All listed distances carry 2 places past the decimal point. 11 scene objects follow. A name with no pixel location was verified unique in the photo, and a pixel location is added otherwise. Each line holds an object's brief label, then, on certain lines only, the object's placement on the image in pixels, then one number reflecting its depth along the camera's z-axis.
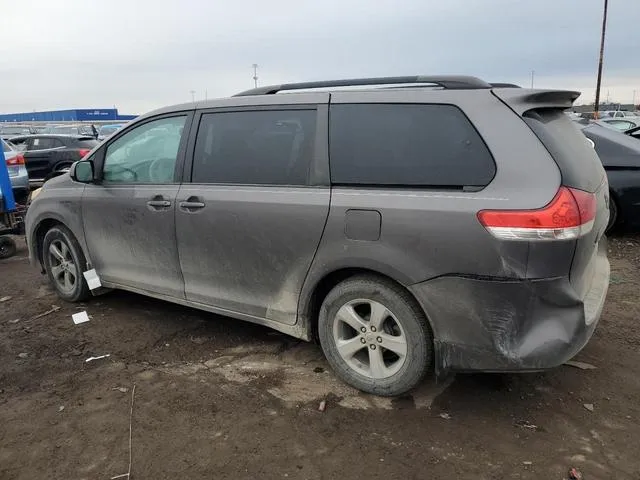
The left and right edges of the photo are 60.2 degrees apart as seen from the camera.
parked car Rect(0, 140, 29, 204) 9.44
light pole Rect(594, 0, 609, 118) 28.59
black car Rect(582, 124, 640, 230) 6.60
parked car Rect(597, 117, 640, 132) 13.91
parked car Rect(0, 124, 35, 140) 30.59
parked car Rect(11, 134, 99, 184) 14.16
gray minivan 2.67
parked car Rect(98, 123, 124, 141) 28.70
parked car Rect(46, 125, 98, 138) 29.04
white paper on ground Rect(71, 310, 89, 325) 4.62
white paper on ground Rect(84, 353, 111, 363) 3.88
